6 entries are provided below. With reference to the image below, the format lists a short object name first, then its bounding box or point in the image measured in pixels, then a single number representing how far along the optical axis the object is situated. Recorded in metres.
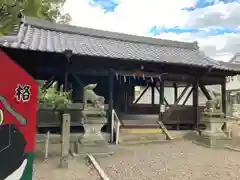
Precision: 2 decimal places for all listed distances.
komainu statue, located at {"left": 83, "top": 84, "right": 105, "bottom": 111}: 6.50
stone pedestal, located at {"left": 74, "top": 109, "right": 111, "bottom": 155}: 6.37
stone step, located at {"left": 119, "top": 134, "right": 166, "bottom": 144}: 8.23
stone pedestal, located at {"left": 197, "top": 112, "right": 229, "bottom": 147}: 7.96
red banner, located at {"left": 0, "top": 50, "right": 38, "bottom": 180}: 2.06
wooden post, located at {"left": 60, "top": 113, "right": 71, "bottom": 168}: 5.31
